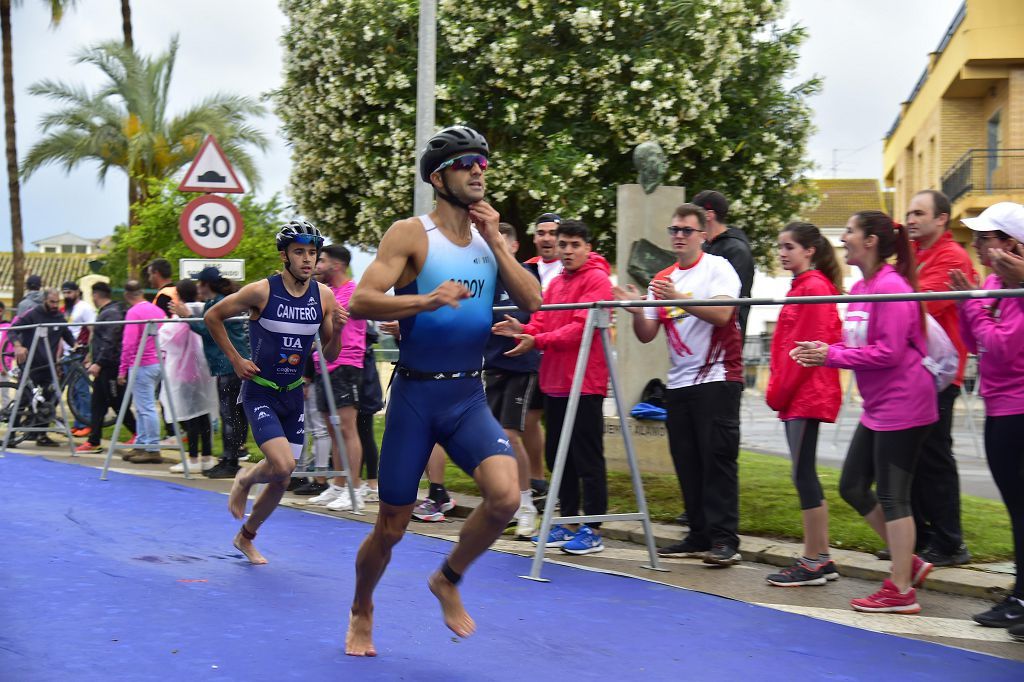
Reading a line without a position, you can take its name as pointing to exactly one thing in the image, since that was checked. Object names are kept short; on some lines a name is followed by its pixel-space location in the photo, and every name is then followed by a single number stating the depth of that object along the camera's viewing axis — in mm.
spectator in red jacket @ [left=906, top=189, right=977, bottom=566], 6992
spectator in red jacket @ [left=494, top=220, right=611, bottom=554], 7844
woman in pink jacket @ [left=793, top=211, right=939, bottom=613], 6113
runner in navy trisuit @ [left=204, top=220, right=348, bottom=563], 7289
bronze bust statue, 11625
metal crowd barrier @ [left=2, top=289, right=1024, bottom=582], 6988
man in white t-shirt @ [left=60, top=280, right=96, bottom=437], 15555
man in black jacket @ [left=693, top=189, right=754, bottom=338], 8297
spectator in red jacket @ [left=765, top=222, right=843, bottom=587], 6758
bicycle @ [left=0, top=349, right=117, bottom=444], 15258
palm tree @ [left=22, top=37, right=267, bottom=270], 39188
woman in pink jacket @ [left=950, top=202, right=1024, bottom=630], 5684
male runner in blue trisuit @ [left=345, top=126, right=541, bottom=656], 5008
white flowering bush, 17141
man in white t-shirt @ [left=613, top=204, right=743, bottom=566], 7406
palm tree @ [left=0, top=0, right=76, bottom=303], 37312
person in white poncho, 12258
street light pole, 11773
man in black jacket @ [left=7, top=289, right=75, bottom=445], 15164
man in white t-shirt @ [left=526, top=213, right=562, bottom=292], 8898
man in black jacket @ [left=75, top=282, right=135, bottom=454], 14055
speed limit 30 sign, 12359
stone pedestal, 11664
